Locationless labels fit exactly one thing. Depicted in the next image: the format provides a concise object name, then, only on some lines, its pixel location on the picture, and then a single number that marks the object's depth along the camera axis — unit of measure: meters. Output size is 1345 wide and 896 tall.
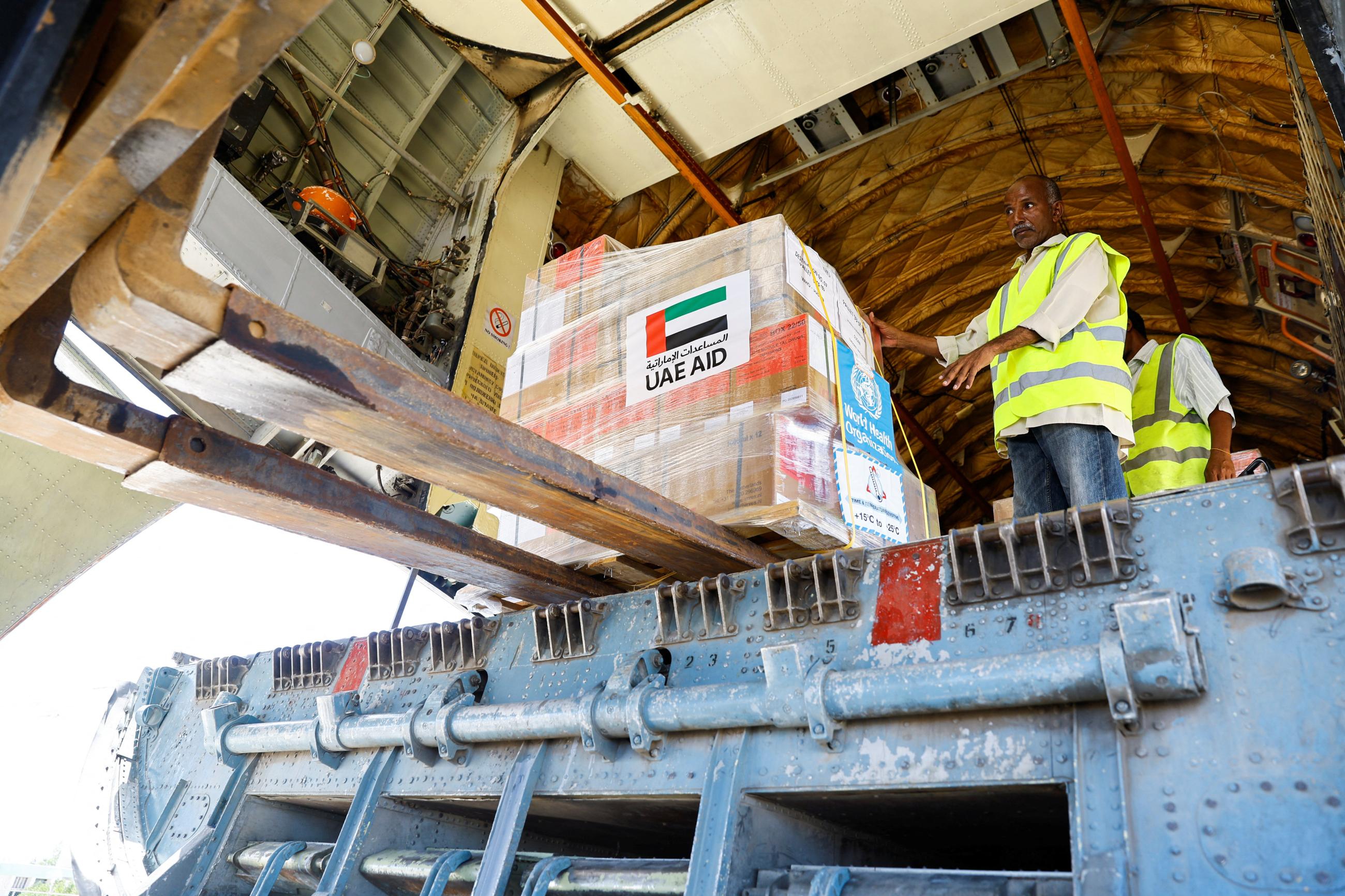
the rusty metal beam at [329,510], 2.55
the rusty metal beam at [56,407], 2.16
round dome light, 7.36
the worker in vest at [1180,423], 4.02
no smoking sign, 7.77
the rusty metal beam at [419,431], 2.06
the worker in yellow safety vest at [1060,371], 3.28
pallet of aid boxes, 3.18
